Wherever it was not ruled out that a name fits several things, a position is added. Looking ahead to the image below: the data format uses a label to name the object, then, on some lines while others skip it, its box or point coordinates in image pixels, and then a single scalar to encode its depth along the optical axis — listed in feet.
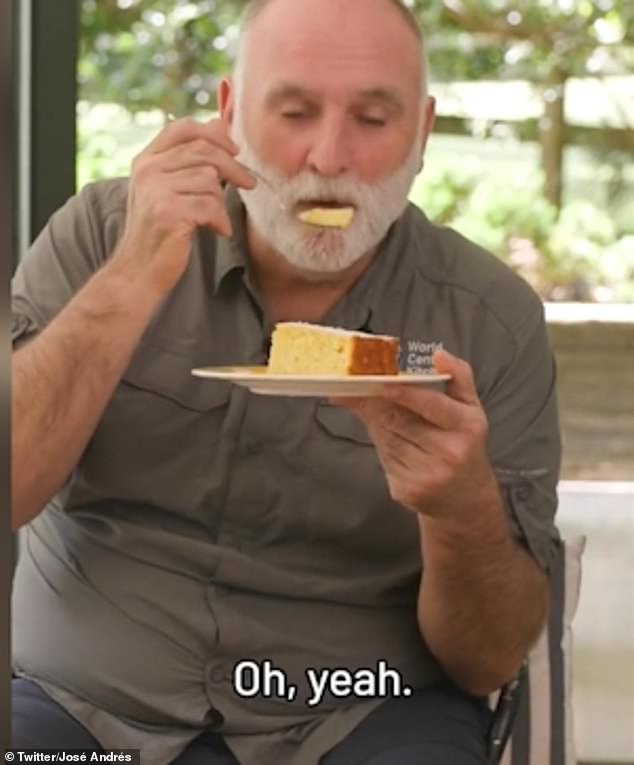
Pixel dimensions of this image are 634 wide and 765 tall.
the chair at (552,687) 9.98
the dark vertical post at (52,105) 10.71
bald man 9.03
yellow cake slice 8.55
